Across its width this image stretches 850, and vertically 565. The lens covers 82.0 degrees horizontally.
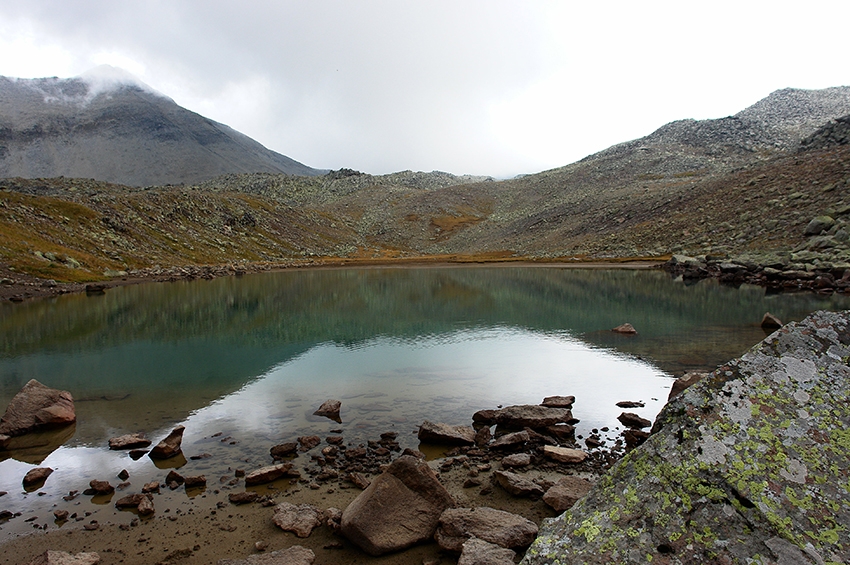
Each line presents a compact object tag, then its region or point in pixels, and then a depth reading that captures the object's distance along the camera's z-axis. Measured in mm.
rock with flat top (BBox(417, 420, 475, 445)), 13945
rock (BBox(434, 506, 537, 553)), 8234
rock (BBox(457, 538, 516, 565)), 7348
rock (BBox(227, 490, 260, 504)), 10898
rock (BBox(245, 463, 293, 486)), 11719
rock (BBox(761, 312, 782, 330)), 28247
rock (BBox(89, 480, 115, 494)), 11594
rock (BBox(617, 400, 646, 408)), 17156
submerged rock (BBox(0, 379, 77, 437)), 15367
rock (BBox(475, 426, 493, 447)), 14172
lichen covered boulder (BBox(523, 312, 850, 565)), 3869
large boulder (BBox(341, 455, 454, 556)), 8766
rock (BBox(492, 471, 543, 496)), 10547
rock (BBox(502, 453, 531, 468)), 12250
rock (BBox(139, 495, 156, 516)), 10562
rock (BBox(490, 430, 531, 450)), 13477
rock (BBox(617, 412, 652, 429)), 15012
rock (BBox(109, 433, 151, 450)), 14213
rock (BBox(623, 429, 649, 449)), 13648
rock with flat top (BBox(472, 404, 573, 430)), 15023
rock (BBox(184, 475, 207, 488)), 11797
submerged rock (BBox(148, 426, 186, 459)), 13422
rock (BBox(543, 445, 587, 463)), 12469
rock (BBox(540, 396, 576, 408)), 16828
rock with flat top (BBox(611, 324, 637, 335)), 30000
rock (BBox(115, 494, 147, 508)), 10883
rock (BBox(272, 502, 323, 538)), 9531
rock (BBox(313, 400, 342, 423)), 16688
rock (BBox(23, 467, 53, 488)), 12242
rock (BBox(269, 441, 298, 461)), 13430
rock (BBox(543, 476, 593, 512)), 9773
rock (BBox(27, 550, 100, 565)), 8422
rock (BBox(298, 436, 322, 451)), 14039
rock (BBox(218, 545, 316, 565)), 8328
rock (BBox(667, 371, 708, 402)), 14891
